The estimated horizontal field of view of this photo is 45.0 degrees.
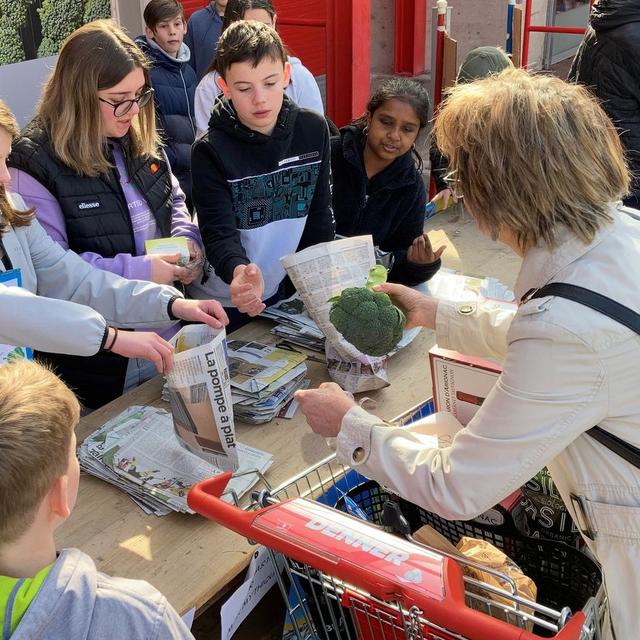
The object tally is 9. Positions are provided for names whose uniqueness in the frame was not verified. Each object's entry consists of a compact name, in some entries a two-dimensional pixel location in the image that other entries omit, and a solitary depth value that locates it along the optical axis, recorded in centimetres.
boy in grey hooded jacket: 105
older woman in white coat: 123
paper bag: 134
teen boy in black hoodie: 240
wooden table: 156
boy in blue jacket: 432
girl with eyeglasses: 223
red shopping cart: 114
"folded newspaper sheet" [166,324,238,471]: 171
